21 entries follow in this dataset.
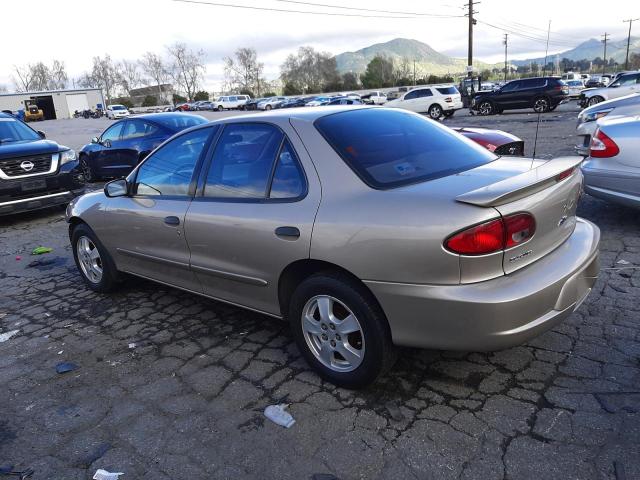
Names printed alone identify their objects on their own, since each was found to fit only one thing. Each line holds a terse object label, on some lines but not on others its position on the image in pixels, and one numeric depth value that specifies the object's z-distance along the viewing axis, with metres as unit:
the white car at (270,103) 54.48
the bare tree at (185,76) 103.62
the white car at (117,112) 60.09
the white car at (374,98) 41.44
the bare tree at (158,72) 104.44
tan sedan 2.35
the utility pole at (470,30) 38.72
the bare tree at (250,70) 105.69
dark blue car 9.98
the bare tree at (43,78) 120.25
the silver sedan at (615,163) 4.86
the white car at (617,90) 21.28
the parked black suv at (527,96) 23.58
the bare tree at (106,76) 111.62
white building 77.88
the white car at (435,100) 25.75
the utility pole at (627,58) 83.89
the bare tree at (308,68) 102.31
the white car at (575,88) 31.38
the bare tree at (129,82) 112.06
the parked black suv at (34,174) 7.75
